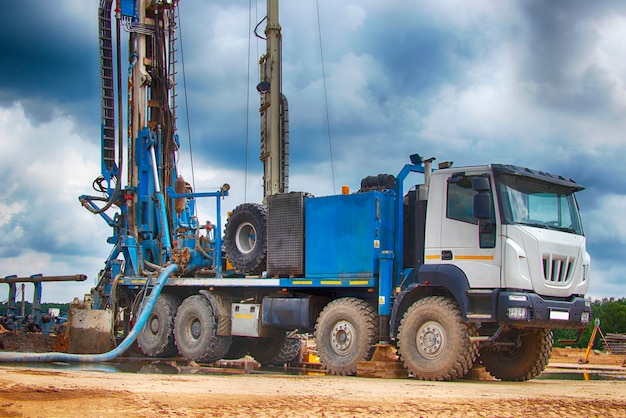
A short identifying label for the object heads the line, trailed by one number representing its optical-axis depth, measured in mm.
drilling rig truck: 12000
